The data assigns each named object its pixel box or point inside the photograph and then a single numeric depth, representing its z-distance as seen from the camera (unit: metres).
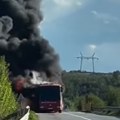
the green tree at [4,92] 32.24
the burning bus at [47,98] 53.84
